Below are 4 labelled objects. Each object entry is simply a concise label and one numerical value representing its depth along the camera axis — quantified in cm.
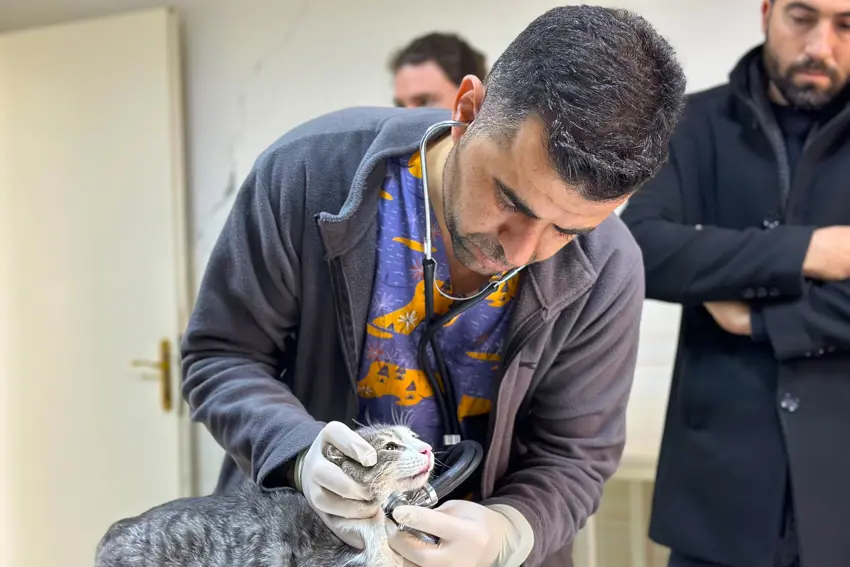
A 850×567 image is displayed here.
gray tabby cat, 77
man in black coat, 118
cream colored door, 236
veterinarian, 82
